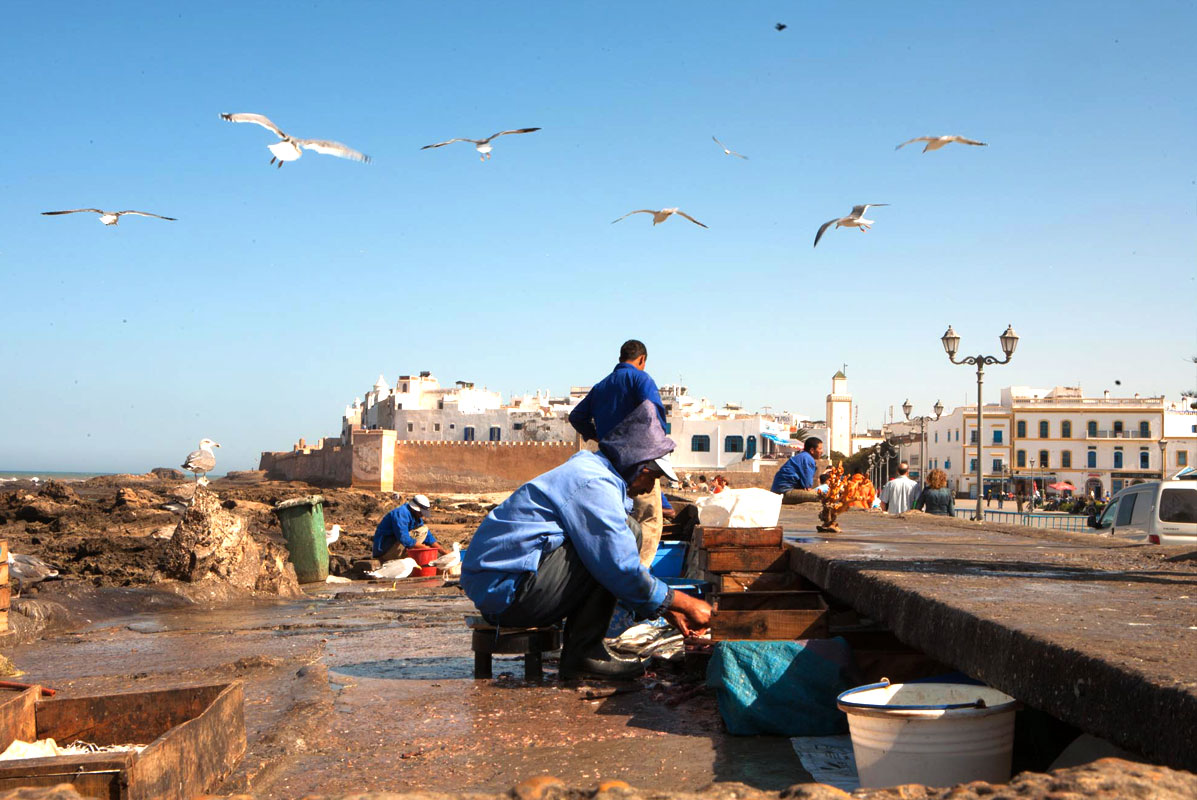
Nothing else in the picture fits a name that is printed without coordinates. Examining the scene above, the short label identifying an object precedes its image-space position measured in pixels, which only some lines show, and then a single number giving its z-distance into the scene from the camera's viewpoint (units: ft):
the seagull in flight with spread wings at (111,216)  40.18
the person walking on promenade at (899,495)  46.88
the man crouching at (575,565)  14.67
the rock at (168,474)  304.09
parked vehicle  35.60
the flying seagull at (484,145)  39.80
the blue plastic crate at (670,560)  27.22
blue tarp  12.80
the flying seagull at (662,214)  43.94
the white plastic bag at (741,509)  21.47
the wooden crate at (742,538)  19.13
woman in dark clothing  45.24
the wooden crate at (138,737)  8.63
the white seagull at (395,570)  38.29
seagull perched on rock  59.06
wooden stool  15.60
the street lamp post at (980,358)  61.21
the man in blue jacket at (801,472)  35.73
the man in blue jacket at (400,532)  40.24
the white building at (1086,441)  230.68
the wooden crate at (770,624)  14.51
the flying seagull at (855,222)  39.75
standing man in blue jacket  21.99
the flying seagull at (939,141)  37.66
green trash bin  39.55
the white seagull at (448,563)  39.88
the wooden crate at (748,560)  19.06
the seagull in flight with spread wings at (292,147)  36.73
